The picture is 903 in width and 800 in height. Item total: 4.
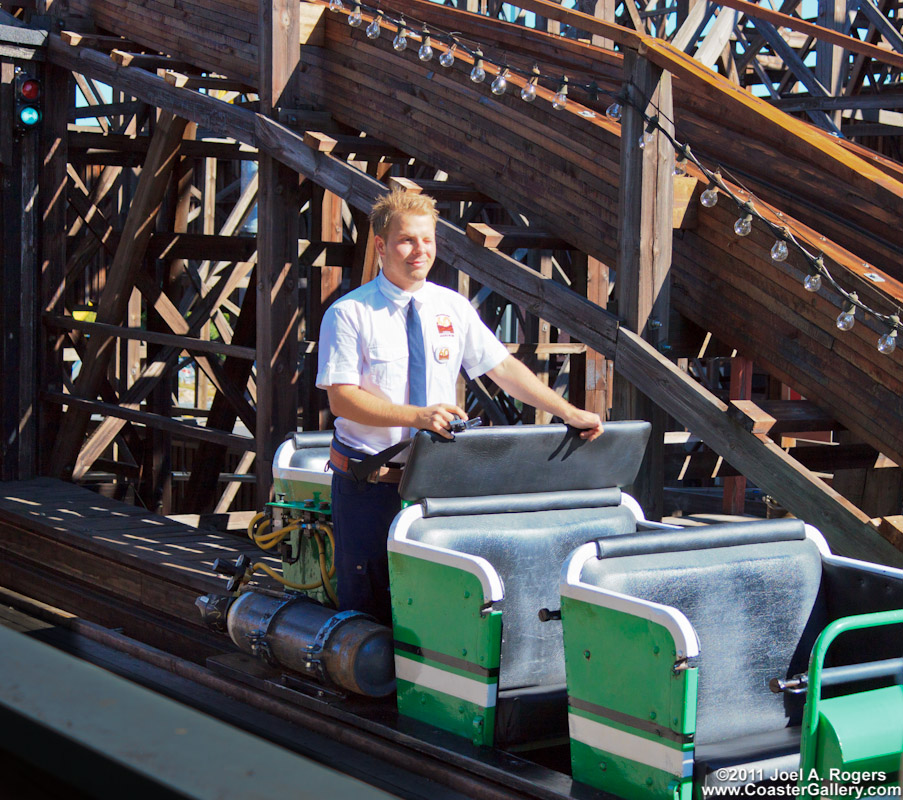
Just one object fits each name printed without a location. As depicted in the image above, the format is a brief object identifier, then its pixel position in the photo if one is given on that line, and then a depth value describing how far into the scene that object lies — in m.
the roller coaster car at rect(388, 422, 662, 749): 3.16
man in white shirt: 3.39
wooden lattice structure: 4.64
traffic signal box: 7.84
